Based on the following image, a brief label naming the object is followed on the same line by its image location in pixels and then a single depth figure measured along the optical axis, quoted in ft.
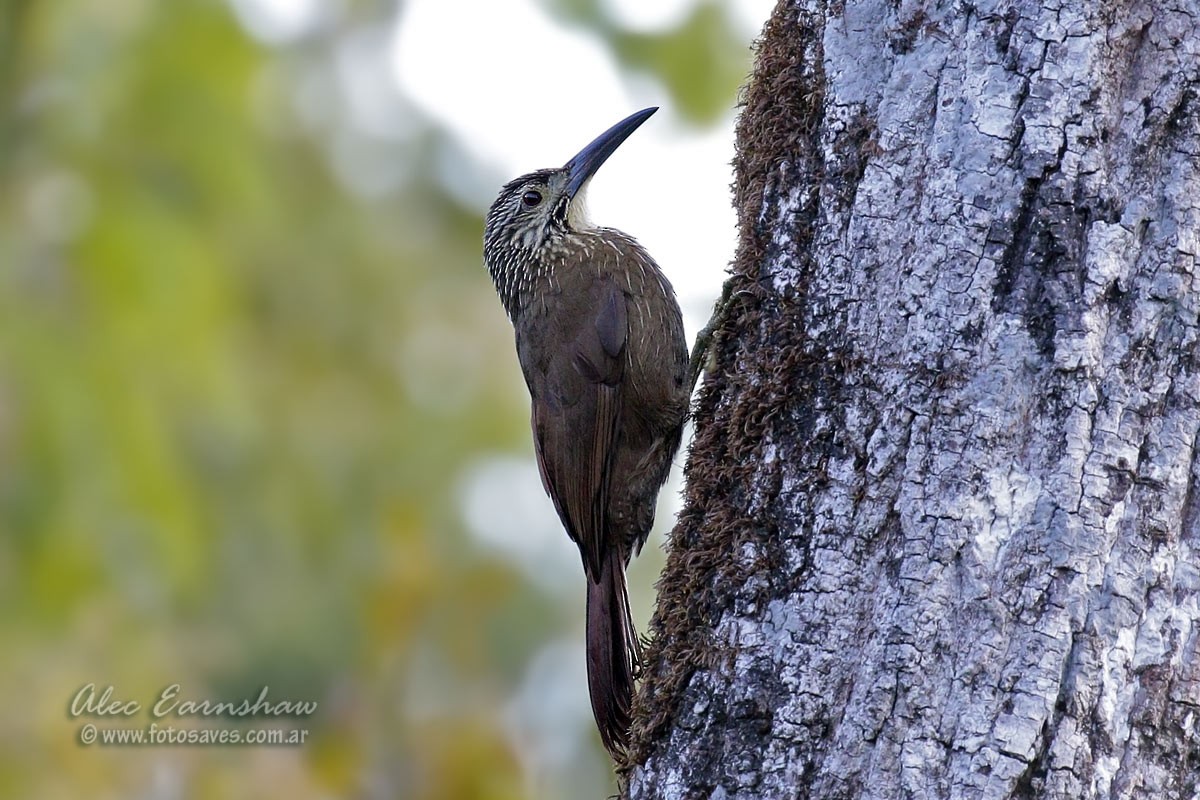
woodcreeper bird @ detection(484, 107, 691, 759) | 25.12
